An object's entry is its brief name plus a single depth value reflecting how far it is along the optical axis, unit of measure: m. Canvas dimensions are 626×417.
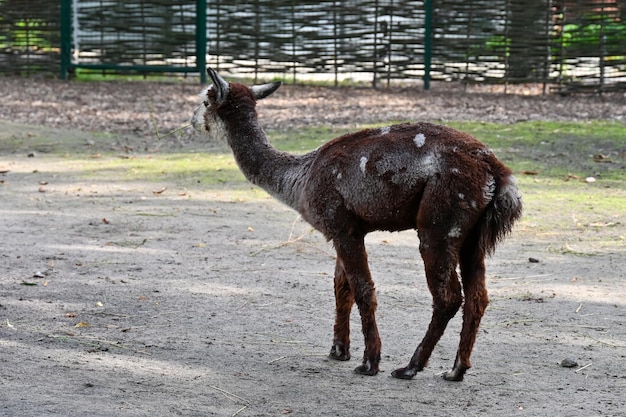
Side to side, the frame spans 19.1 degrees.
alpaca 9.46
